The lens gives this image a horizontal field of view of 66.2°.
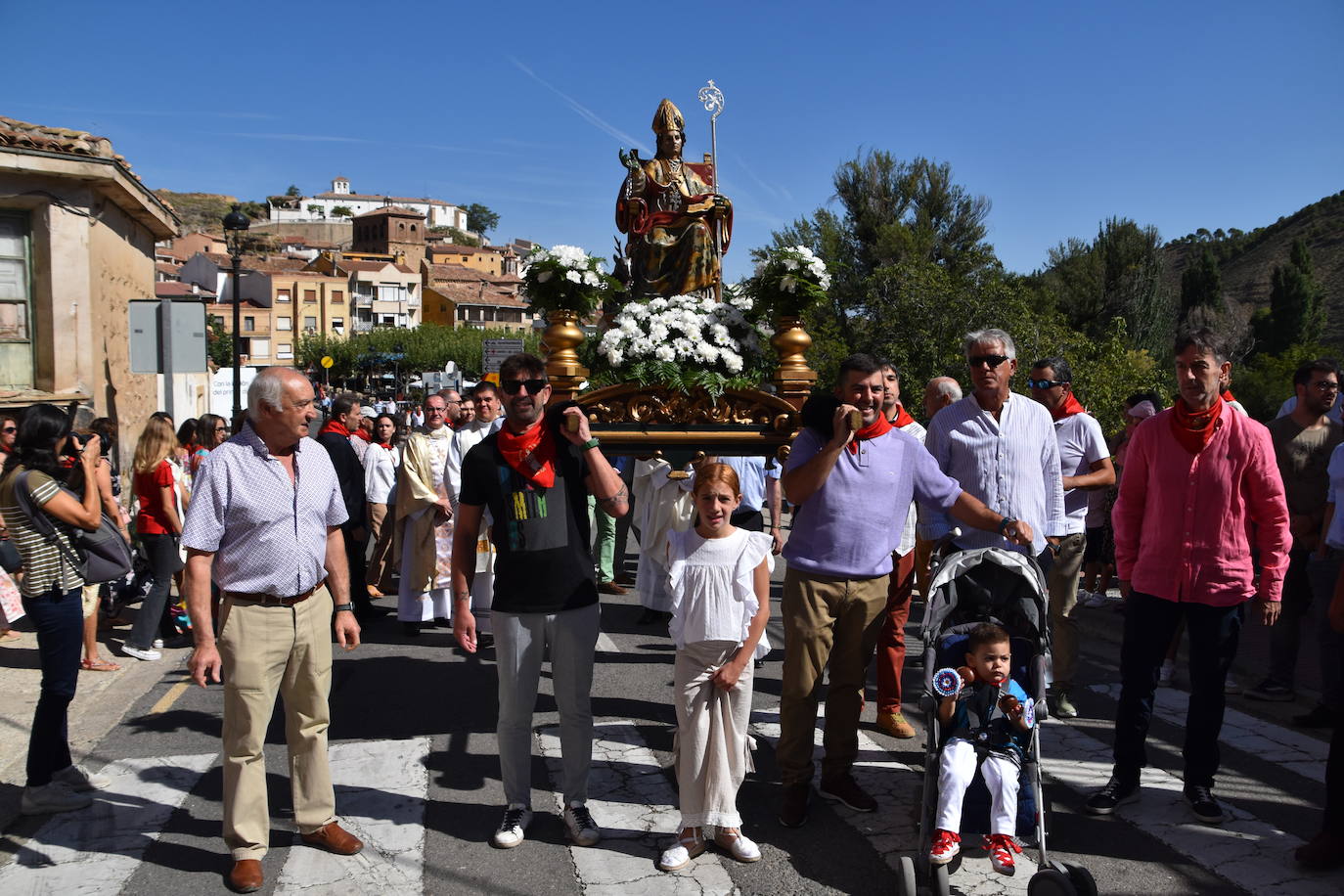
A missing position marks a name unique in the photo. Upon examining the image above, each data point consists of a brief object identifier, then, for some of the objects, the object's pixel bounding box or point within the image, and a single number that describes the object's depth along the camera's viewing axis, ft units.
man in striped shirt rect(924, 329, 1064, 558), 16.57
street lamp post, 50.47
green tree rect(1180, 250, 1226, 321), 194.63
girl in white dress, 14.21
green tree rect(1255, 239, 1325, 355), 177.17
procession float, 18.42
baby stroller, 13.06
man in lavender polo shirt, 15.07
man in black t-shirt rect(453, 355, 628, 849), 14.52
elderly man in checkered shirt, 13.35
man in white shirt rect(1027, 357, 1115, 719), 20.01
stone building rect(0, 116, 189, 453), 41.06
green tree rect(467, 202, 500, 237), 597.93
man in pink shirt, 15.11
